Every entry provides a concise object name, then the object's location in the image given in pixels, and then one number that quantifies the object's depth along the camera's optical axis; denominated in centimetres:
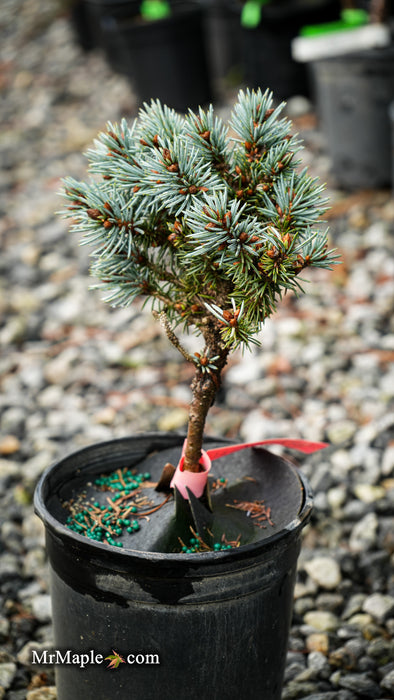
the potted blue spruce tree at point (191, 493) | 108
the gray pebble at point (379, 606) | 173
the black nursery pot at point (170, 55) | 463
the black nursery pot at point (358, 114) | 332
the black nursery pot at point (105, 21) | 490
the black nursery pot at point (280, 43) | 417
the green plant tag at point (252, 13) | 414
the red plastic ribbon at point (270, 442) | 132
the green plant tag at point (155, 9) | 460
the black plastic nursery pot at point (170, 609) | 108
